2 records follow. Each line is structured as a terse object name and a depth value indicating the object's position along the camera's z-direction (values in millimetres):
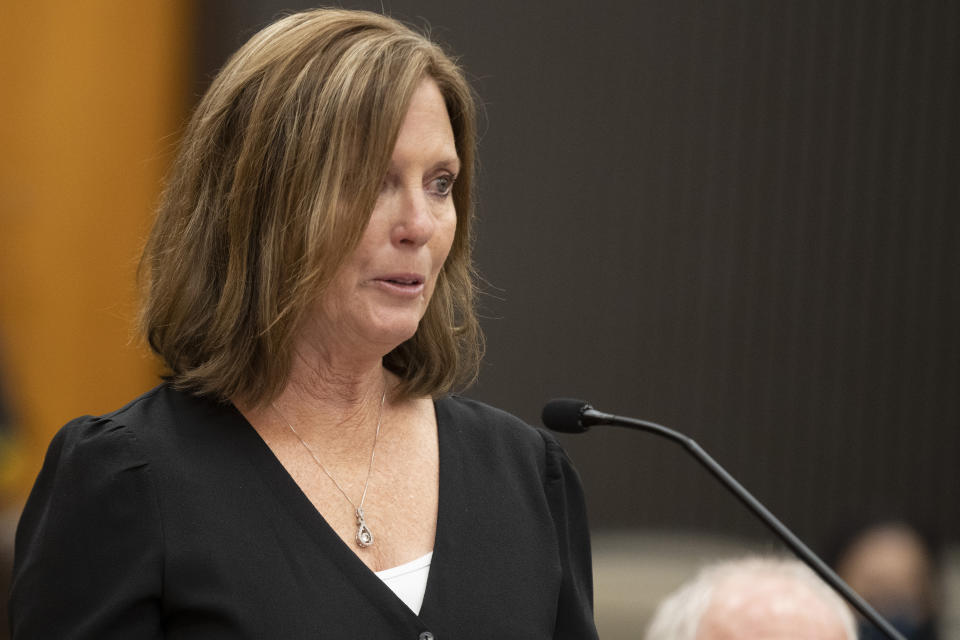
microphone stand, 4732
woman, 4699
